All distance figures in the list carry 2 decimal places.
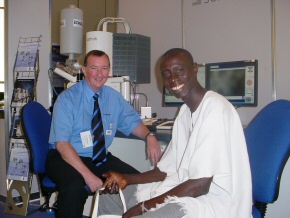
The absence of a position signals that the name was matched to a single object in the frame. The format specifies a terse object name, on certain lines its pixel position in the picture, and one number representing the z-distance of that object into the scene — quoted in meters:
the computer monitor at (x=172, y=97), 2.49
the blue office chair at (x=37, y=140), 2.11
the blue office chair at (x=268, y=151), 1.27
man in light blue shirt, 1.88
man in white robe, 1.14
